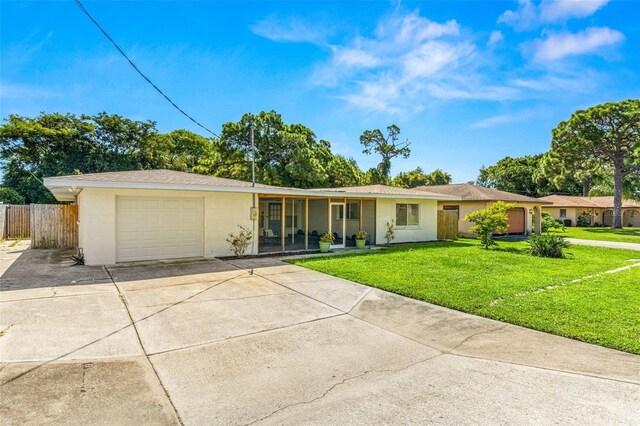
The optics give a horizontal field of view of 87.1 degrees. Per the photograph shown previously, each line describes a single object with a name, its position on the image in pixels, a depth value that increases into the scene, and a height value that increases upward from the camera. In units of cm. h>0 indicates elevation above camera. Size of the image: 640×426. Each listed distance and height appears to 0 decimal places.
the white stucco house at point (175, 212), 945 -4
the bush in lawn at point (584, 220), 3341 -85
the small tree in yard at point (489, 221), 1393 -42
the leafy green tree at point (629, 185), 3050 +258
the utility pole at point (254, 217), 1194 -22
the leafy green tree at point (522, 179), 4346 +439
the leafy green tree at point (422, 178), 4731 +474
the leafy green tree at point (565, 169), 2884 +384
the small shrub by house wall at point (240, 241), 1164 -105
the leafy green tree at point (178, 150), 3206 +629
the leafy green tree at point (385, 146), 4184 +822
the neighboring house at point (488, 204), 2044 +43
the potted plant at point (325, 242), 1314 -122
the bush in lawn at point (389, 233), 1555 -101
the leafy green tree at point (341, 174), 2878 +322
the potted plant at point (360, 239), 1430 -121
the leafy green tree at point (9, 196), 2470 +105
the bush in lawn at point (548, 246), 1195 -124
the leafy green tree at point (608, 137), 2492 +586
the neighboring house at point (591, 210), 3362 +16
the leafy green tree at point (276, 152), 2525 +465
